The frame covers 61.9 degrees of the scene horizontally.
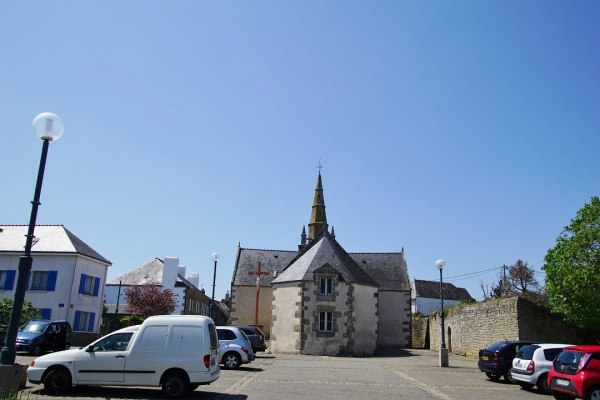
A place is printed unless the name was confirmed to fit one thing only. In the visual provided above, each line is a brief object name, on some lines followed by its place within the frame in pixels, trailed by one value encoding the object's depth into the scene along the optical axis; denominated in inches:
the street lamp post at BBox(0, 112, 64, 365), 315.9
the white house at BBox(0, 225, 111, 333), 1131.9
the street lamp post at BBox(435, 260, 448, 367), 882.8
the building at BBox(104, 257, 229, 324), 1742.1
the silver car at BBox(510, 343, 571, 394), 571.5
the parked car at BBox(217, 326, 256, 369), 726.5
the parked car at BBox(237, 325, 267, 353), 1024.4
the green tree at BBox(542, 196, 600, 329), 822.5
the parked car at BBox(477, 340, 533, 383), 654.5
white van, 428.1
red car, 440.8
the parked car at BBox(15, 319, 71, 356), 772.0
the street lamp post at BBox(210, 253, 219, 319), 935.0
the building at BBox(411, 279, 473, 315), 2901.1
